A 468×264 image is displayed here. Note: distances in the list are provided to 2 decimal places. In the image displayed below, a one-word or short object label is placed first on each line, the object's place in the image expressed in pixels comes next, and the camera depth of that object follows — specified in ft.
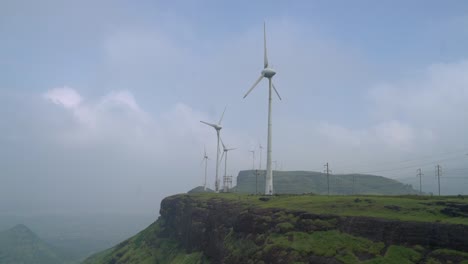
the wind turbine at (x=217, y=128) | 600.39
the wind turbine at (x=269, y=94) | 390.48
